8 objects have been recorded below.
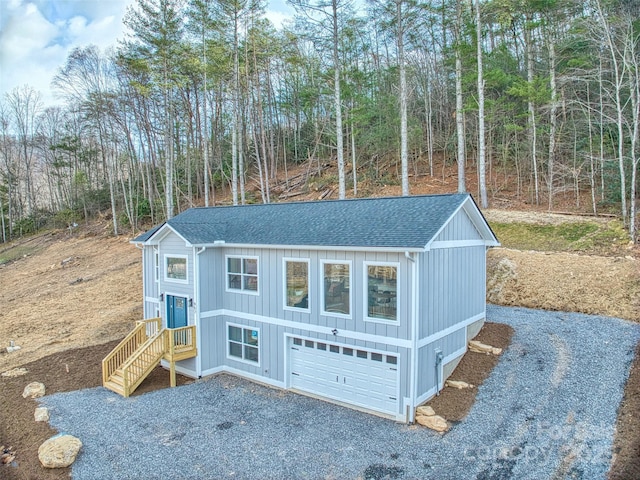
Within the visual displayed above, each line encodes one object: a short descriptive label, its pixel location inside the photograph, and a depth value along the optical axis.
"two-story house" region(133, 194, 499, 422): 8.36
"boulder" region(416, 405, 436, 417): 8.08
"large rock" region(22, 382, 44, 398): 10.10
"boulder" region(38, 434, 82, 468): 6.97
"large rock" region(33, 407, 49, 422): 8.71
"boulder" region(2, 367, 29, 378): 11.43
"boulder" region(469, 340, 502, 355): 10.21
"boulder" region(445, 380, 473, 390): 9.05
